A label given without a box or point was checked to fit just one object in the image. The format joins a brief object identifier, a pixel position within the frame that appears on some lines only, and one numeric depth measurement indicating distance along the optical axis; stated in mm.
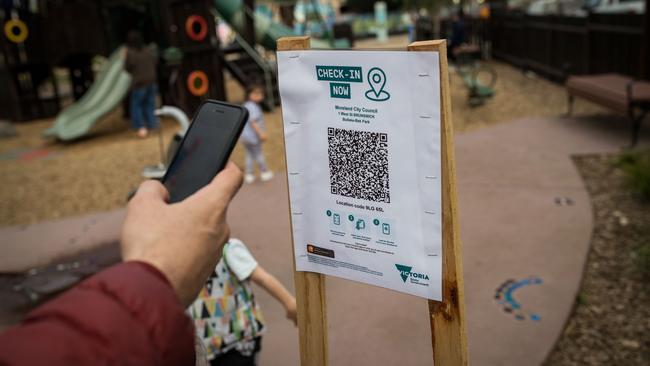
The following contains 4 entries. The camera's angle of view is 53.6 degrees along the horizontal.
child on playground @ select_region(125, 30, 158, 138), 11367
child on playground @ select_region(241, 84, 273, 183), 7133
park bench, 7748
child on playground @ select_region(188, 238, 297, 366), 2723
